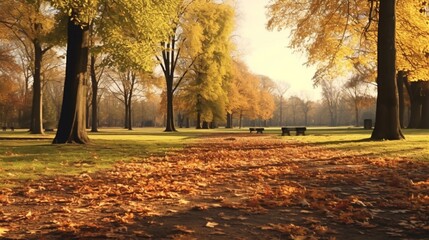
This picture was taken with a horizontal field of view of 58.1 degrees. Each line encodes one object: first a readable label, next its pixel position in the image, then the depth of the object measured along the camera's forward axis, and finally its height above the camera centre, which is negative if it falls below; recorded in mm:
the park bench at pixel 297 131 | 29062 -516
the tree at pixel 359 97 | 55875 +4294
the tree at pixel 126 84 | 58812 +6490
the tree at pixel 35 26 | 24609 +7053
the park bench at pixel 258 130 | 35856 -523
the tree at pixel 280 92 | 129500 +10895
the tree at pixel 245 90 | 66375 +6289
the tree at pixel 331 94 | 120875 +9502
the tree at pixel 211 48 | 38469 +8279
